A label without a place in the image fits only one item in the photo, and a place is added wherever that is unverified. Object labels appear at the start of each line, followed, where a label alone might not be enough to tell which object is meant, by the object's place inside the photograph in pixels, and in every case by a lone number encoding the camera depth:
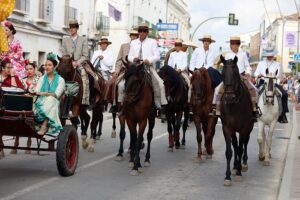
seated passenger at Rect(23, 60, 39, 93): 11.59
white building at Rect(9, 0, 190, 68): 28.30
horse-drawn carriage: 8.64
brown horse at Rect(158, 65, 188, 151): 12.91
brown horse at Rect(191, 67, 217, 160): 11.94
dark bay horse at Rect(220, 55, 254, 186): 9.73
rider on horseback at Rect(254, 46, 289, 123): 12.88
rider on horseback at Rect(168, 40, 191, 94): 15.45
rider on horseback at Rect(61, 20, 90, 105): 12.28
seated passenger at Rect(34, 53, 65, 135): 8.89
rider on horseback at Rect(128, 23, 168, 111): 11.43
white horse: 12.25
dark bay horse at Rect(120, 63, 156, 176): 10.20
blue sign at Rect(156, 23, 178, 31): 40.34
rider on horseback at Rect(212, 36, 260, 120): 11.70
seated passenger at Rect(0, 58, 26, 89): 10.39
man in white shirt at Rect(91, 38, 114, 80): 15.91
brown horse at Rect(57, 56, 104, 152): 11.27
